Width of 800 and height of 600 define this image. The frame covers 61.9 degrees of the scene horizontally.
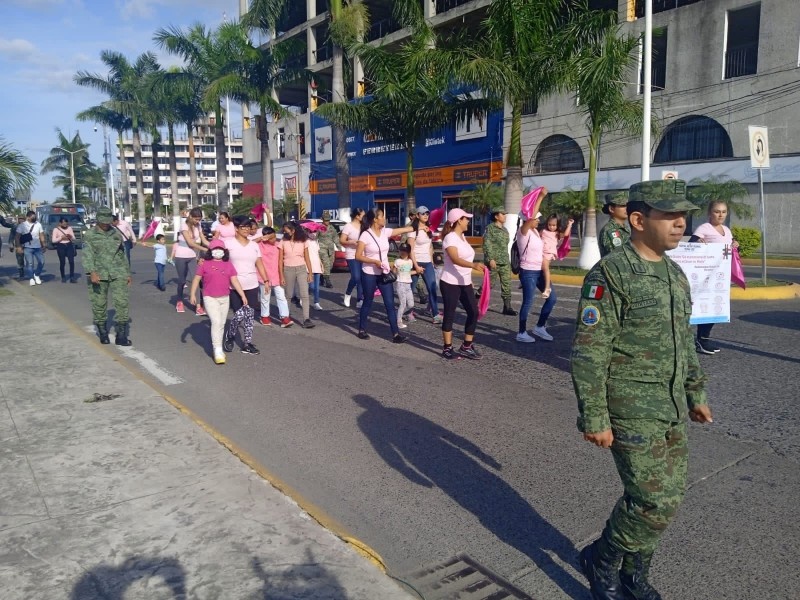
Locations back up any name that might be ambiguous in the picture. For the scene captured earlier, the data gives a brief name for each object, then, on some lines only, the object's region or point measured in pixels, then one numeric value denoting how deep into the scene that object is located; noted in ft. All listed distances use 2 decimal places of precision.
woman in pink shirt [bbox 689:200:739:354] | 23.90
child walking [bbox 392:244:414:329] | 31.32
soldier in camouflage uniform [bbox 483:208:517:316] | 32.32
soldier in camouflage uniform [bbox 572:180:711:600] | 9.12
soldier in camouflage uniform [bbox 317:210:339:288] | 47.11
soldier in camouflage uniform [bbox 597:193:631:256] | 21.39
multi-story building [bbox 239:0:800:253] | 77.36
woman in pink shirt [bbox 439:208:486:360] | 24.76
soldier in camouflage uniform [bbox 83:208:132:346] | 28.22
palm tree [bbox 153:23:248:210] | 98.84
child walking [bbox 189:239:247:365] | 25.80
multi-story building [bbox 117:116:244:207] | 403.34
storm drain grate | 10.24
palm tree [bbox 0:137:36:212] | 46.11
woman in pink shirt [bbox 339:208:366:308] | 35.53
